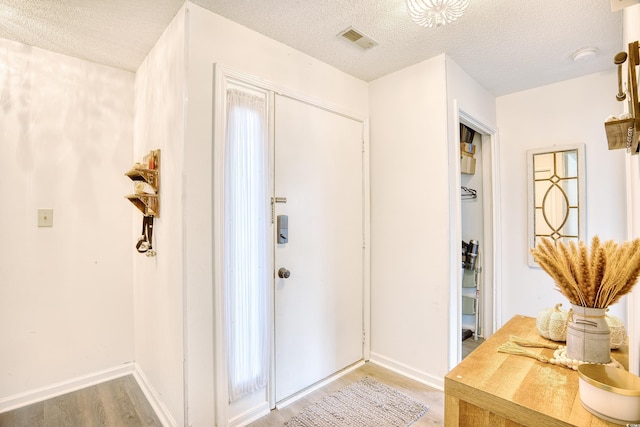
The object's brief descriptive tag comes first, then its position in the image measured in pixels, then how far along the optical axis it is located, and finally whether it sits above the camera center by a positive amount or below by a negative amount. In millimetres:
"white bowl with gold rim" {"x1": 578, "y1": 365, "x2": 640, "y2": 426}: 725 -434
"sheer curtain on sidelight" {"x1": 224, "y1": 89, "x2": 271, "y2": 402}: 1867 -162
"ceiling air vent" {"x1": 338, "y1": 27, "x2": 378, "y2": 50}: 2039 +1235
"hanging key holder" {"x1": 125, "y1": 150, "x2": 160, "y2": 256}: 2064 +148
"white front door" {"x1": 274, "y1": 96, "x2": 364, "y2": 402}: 2174 -236
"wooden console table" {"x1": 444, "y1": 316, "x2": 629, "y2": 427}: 813 -517
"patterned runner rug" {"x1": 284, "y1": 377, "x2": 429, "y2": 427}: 1926 -1299
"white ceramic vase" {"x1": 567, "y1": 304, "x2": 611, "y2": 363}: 974 -384
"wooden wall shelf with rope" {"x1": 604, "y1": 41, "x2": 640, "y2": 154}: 784 +262
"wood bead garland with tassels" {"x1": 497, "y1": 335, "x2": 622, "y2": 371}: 1011 -500
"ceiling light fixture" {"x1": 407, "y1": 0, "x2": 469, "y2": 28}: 1533 +1069
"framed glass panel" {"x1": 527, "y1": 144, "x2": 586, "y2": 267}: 2715 +213
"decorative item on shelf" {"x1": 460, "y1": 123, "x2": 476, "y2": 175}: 3205 +687
